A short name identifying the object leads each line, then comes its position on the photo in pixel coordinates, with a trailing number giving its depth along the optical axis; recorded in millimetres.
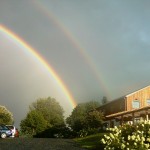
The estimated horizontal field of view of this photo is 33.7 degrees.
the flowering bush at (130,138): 11058
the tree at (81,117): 39147
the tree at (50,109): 68286
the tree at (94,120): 38386
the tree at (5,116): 67886
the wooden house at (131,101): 45511
